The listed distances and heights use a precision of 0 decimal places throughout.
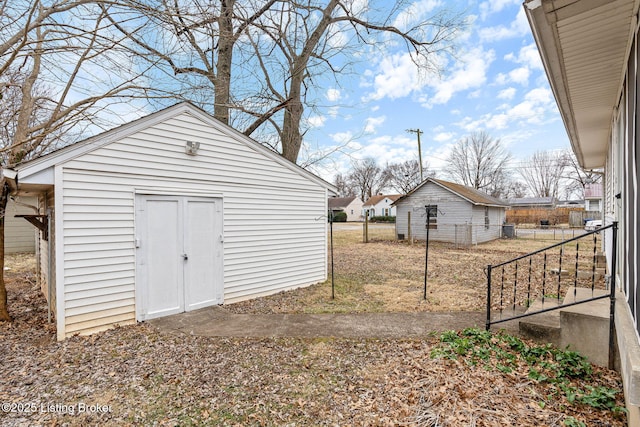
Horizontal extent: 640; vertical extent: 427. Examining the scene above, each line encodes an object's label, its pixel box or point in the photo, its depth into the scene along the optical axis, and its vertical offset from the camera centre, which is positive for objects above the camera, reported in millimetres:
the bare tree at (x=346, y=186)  63475 +4642
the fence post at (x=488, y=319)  4277 -1547
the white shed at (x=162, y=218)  4449 -179
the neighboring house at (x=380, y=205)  52000 +627
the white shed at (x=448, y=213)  16797 -227
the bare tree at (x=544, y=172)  44625 +5494
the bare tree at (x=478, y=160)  36594 +5888
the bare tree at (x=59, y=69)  4324 +2199
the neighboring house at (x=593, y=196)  25202 +1094
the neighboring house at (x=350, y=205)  54469 +625
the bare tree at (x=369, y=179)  60812 +5902
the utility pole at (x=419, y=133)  24712 +6052
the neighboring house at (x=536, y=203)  40688 +894
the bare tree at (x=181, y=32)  4699 +3012
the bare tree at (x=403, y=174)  51222 +6044
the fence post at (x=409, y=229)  17459 -1127
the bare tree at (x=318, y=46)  10742 +5820
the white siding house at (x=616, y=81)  2312 +1457
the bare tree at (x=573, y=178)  39625 +4191
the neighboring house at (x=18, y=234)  12695 -1110
